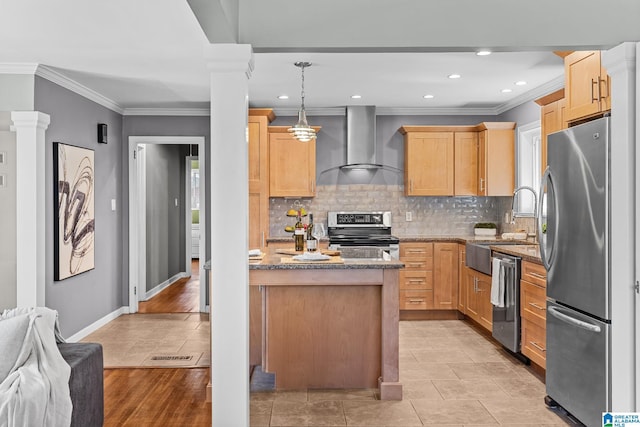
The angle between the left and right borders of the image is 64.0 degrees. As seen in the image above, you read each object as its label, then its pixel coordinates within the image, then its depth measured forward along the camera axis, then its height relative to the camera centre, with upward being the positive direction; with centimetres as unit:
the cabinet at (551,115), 409 +78
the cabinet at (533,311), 371 -76
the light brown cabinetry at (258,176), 597 +41
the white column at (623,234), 262 -13
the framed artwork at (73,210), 452 +1
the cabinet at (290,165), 613 +55
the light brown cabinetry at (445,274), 588 -73
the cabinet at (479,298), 491 -89
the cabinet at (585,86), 306 +78
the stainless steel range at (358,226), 613 -19
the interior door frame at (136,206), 620 +6
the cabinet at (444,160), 616 +60
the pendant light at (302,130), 461 +73
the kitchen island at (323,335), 358 -87
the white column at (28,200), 413 +9
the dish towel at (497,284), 431 -64
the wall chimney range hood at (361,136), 624 +91
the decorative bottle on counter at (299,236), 428 -21
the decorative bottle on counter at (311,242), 407 -25
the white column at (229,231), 255 -10
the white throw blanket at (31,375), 200 -68
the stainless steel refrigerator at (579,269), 273 -34
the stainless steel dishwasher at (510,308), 413 -81
